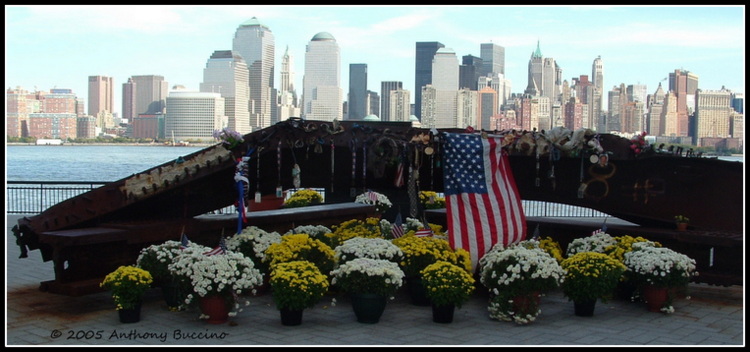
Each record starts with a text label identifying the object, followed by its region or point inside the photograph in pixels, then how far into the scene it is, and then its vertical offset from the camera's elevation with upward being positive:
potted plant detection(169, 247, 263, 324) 9.45 -1.36
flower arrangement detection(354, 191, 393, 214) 18.08 -0.70
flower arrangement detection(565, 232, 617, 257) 11.71 -1.07
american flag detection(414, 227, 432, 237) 11.86 -0.95
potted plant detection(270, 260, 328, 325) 9.41 -1.46
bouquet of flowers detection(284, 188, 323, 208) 19.03 -0.74
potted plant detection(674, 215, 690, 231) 12.12 -0.74
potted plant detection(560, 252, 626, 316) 10.09 -1.37
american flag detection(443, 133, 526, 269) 11.75 -0.38
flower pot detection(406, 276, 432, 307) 10.78 -1.68
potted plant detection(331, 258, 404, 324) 9.66 -1.45
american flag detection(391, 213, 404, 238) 12.38 -0.93
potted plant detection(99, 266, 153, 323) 9.51 -1.49
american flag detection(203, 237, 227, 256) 10.10 -1.07
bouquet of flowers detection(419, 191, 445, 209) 18.92 -0.76
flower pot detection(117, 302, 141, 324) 9.58 -1.81
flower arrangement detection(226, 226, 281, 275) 11.46 -1.13
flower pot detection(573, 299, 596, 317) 10.25 -1.77
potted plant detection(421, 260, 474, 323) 9.61 -1.45
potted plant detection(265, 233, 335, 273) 10.88 -1.17
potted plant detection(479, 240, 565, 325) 9.80 -1.39
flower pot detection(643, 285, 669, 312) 10.62 -1.66
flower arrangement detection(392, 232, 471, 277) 10.84 -1.17
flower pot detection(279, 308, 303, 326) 9.51 -1.80
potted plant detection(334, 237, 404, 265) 10.73 -1.11
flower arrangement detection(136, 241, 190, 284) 10.42 -1.24
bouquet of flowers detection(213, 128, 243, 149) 11.35 +0.45
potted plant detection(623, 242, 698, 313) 10.52 -1.35
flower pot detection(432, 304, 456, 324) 9.72 -1.77
